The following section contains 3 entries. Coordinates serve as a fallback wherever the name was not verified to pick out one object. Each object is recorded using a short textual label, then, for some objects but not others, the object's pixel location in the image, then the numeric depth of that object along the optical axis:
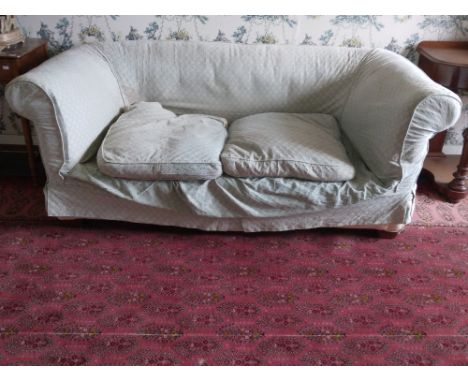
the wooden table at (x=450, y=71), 1.98
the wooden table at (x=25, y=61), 1.94
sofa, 1.62
